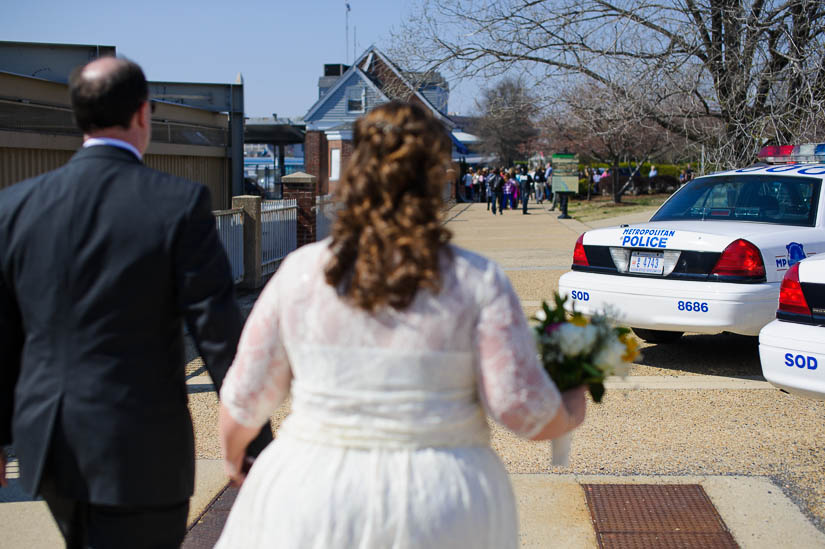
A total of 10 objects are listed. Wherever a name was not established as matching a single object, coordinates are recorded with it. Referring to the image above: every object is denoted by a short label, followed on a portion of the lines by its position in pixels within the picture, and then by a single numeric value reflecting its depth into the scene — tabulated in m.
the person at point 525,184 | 30.69
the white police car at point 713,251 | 6.62
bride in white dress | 1.90
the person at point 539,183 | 39.69
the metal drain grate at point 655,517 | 4.09
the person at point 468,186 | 44.22
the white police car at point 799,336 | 4.94
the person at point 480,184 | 43.15
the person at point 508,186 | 33.66
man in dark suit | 2.34
